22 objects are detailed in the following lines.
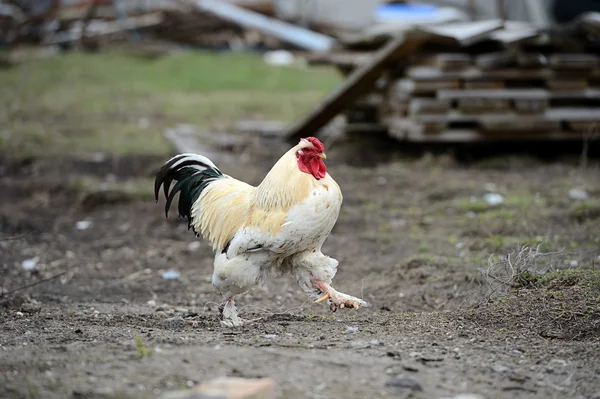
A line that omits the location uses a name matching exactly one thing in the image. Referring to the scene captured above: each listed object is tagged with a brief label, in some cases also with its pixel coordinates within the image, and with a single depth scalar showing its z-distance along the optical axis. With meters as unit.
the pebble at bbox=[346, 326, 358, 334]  8.91
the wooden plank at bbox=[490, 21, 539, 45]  17.84
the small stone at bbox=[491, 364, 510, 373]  7.41
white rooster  9.12
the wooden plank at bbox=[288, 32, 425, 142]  18.83
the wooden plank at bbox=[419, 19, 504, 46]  18.00
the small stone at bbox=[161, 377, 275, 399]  6.05
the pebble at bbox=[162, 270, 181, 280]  13.36
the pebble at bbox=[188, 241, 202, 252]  14.80
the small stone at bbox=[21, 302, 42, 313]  10.59
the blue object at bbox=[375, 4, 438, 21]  22.92
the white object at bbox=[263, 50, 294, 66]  35.69
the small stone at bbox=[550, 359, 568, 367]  7.64
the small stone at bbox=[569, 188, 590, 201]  15.91
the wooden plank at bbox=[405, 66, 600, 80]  19.11
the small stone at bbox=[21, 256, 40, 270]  13.70
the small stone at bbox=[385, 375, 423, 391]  6.85
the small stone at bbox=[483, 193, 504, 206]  15.80
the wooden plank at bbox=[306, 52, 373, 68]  22.19
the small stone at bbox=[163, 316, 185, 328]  9.55
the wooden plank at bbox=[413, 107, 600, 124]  19.20
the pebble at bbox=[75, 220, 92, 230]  16.20
